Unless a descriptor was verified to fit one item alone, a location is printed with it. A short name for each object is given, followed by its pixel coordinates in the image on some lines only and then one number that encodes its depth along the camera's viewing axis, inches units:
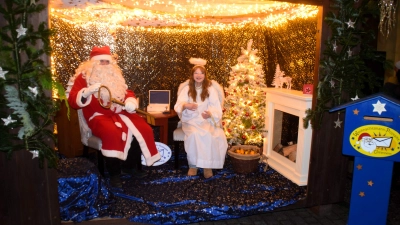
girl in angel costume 175.6
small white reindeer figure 201.8
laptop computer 225.8
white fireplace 165.7
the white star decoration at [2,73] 101.7
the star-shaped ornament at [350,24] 134.1
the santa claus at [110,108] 157.4
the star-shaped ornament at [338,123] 144.6
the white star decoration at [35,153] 110.7
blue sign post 116.7
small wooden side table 210.8
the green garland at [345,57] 134.1
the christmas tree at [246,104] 217.3
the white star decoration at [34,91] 105.1
